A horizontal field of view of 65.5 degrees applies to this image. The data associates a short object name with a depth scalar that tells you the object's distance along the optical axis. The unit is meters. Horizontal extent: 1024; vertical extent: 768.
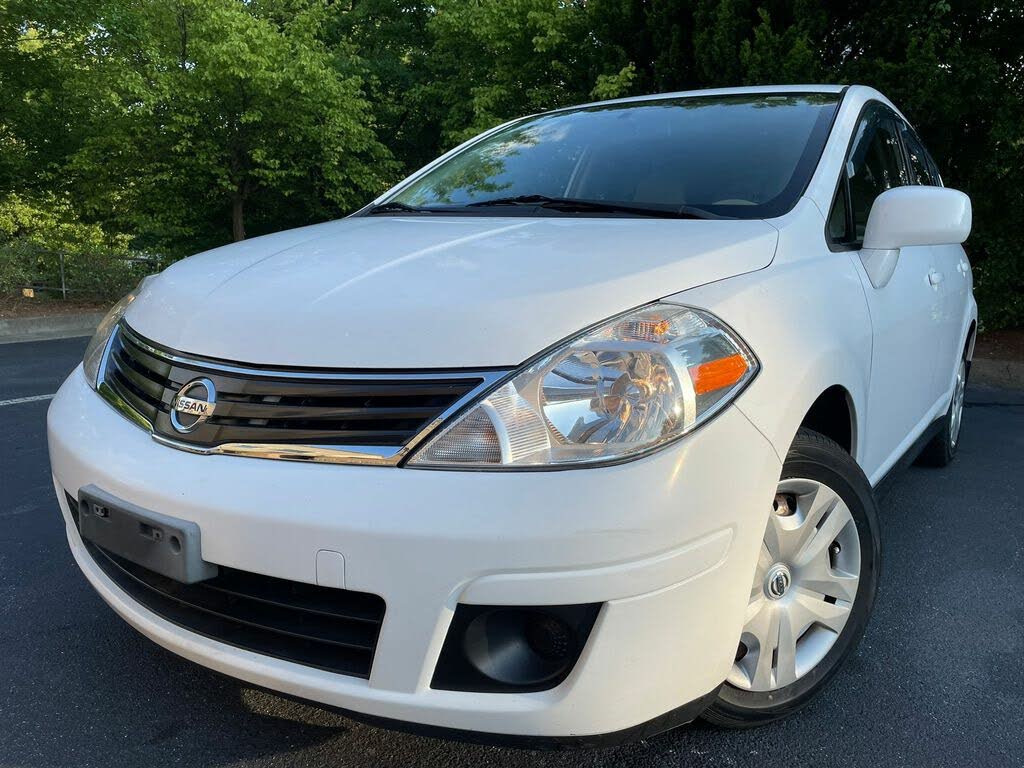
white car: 1.31
